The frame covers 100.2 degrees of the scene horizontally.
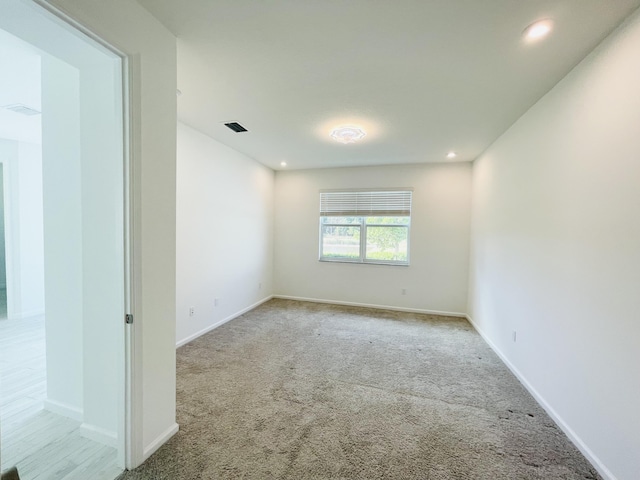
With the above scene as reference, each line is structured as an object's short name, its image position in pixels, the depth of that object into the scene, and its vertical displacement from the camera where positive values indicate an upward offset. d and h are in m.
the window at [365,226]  4.96 +0.15
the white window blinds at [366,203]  4.91 +0.59
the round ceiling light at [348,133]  3.10 +1.19
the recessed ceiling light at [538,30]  1.53 +1.22
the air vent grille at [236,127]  3.14 +1.28
